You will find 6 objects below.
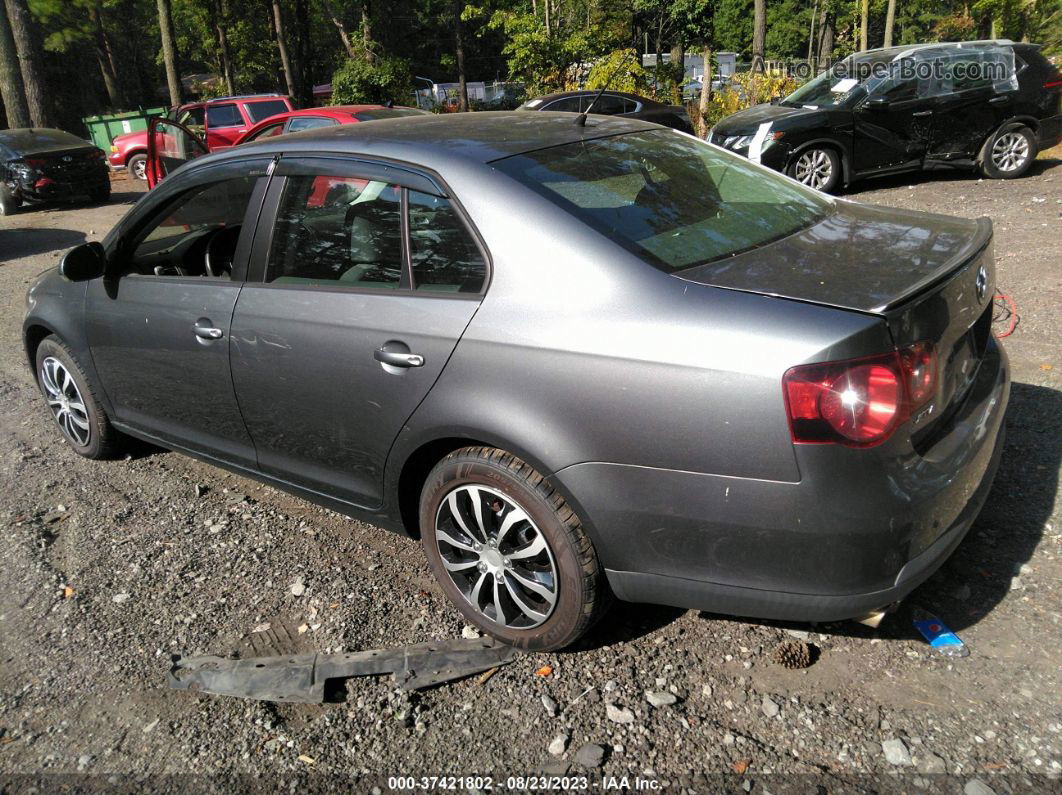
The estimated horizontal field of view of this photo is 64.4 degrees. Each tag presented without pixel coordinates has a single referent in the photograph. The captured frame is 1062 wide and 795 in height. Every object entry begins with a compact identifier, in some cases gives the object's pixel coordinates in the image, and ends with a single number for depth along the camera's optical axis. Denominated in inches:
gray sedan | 90.7
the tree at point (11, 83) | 812.6
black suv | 409.7
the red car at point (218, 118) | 742.5
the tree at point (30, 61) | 814.5
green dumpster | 1025.6
